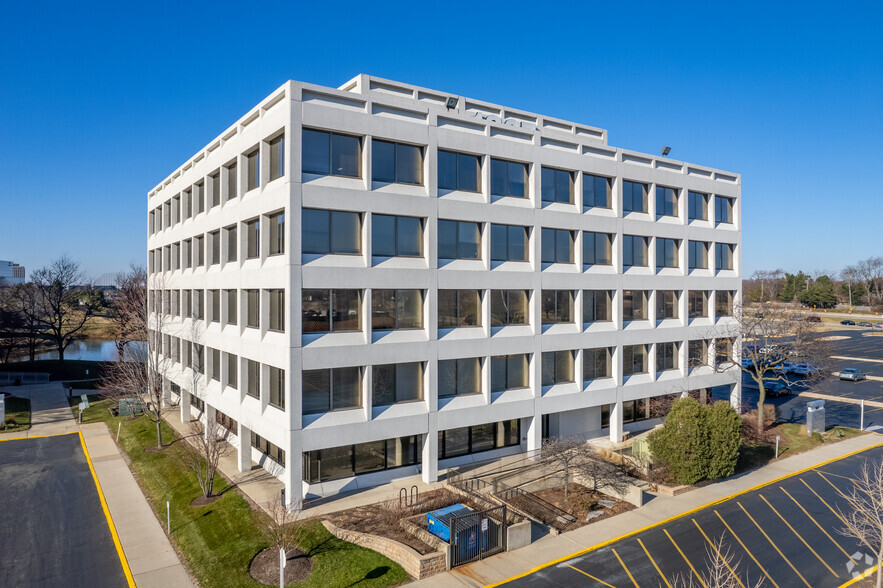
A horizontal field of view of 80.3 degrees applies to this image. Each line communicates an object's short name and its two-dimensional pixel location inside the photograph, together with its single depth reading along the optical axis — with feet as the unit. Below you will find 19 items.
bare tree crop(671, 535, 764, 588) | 52.80
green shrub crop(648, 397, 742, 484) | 77.15
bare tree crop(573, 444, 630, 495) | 77.30
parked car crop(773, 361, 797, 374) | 186.00
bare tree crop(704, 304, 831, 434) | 114.01
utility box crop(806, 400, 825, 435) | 109.29
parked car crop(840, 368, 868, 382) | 174.40
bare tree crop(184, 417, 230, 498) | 73.77
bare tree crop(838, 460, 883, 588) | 50.39
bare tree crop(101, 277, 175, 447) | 111.96
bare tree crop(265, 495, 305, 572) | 57.16
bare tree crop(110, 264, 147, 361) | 152.35
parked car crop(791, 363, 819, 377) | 178.11
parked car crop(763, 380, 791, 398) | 151.74
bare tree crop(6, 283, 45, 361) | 185.47
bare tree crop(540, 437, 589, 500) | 76.89
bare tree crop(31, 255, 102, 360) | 187.73
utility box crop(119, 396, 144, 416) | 124.57
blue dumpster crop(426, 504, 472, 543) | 57.67
